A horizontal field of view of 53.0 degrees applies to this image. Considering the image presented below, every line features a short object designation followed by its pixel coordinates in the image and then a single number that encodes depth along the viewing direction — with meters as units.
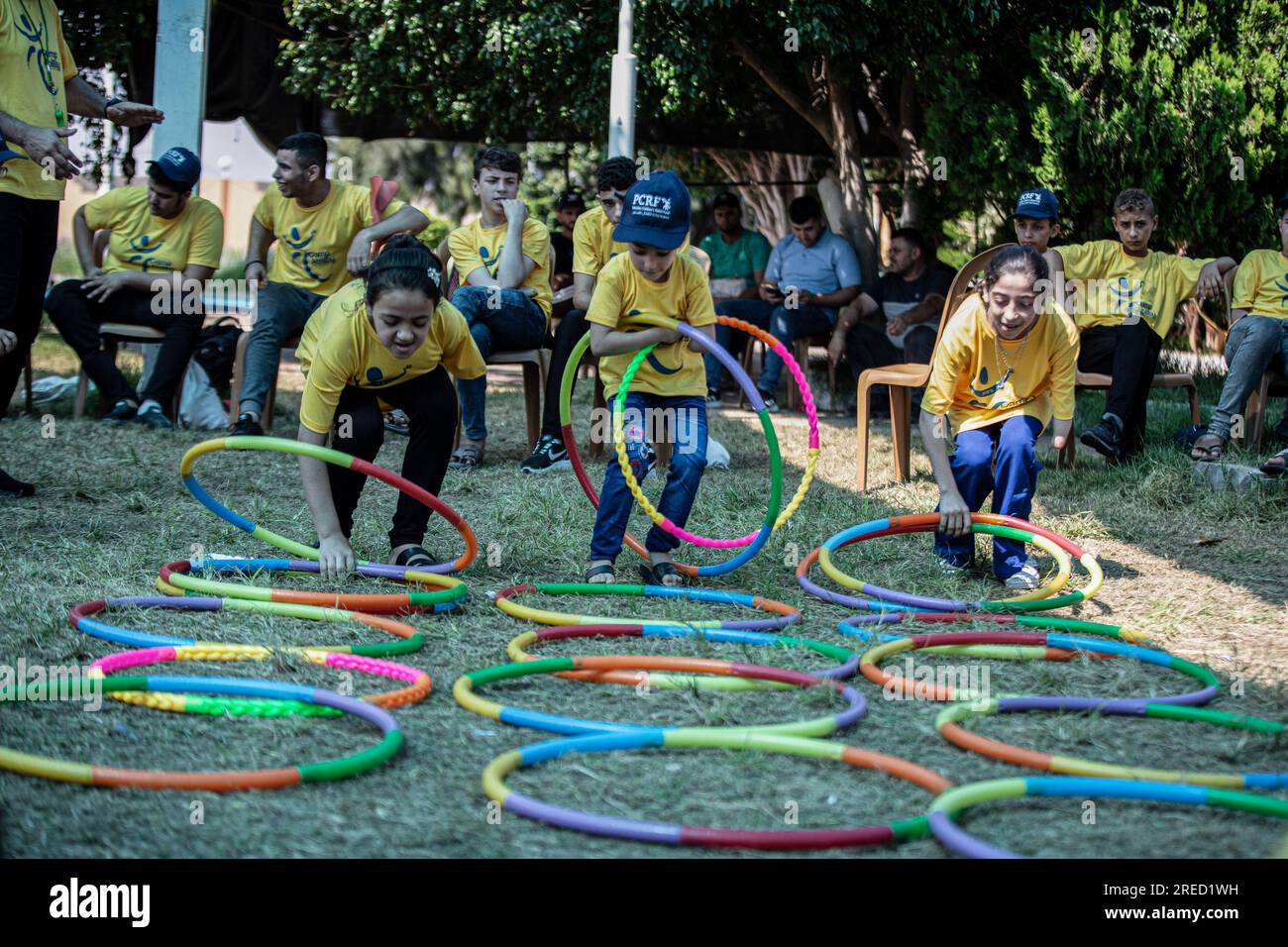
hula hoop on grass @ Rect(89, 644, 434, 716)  3.14
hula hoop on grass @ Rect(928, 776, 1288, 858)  2.53
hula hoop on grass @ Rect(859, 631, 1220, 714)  3.33
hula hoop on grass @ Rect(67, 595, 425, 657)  3.64
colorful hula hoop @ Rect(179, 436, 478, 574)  4.18
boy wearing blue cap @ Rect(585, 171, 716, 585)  4.80
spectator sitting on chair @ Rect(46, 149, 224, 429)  8.04
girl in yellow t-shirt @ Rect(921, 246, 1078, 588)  5.08
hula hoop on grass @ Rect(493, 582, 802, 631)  4.09
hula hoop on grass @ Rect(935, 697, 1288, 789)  2.73
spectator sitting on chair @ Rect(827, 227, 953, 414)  9.83
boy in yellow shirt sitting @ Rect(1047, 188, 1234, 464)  7.23
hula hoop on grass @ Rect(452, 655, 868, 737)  3.03
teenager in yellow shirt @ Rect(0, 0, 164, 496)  5.07
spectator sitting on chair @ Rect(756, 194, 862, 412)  9.85
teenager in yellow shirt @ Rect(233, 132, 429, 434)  7.48
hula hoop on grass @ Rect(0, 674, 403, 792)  2.59
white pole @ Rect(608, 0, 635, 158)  9.28
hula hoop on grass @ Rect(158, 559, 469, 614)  4.13
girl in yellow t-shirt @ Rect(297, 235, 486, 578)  4.34
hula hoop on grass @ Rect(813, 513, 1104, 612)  4.48
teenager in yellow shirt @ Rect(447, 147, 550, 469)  7.38
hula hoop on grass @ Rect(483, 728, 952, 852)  2.39
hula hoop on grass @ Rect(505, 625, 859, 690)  3.48
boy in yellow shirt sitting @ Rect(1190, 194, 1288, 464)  7.07
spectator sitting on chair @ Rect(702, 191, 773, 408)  11.10
